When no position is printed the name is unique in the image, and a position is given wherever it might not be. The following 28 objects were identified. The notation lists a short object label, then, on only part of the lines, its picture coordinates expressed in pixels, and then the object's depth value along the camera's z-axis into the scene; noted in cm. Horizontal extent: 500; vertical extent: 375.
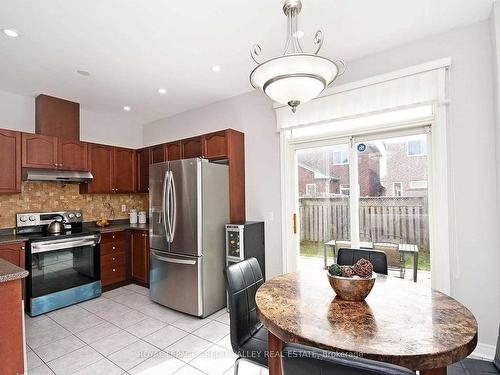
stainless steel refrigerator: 300
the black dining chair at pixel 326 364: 72
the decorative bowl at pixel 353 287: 140
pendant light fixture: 135
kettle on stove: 346
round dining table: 100
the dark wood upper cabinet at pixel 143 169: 443
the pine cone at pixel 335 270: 148
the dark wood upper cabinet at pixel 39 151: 332
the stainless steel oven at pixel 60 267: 306
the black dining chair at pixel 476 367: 131
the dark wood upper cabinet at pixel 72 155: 365
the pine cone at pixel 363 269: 145
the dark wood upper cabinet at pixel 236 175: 343
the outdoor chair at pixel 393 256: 269
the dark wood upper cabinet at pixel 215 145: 346
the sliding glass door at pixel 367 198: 260
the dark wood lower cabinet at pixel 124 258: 380
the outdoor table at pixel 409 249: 259
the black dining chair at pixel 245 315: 159
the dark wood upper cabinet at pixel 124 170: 430
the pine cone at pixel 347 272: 147
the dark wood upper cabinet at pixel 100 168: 397
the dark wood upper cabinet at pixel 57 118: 360
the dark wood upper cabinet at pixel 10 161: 315
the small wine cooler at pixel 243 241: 309
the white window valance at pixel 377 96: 236
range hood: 333
